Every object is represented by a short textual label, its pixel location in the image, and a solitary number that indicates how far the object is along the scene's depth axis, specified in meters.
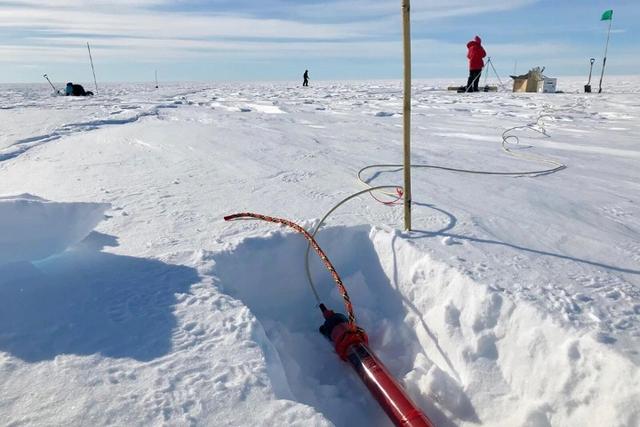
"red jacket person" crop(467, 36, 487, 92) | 15.96
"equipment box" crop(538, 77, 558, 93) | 16.02
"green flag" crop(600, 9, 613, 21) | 14.52
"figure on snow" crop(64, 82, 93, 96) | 19.45
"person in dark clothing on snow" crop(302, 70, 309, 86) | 29.12
